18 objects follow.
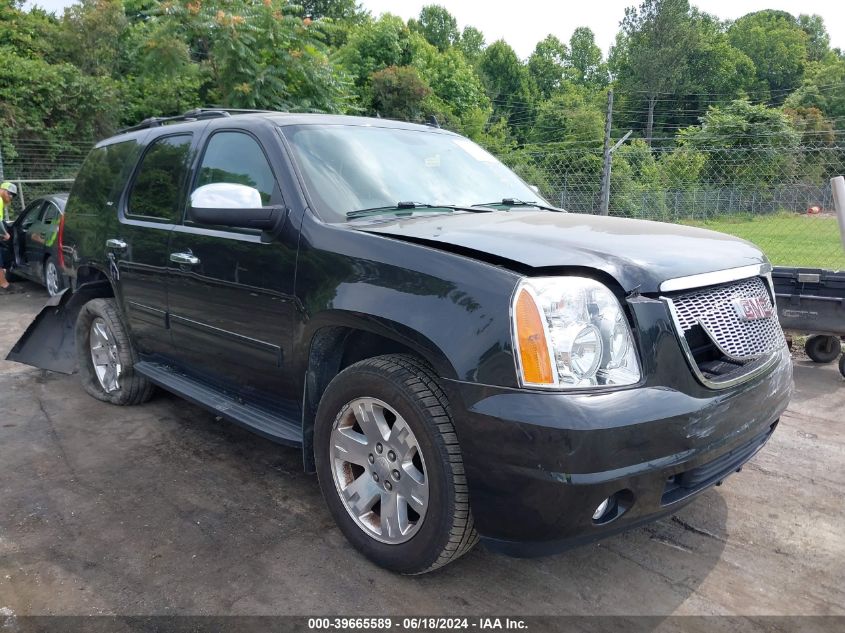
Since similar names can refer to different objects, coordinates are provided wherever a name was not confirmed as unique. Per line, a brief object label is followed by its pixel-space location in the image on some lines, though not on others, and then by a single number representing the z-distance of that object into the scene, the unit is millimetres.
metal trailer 5188
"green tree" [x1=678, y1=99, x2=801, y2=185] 19859
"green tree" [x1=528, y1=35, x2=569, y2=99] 74300
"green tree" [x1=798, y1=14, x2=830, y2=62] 81750
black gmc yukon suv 2150
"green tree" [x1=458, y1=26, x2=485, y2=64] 74738
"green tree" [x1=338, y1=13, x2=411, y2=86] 34031
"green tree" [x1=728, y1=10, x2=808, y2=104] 74812
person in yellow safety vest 9992
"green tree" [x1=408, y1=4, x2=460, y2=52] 65438
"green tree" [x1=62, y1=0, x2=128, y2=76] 22094
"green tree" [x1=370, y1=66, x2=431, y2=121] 31297
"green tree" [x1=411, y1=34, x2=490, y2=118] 43562
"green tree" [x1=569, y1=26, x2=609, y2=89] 81562
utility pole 7838
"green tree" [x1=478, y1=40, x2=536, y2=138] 64875
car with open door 8906
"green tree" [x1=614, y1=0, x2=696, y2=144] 62000
